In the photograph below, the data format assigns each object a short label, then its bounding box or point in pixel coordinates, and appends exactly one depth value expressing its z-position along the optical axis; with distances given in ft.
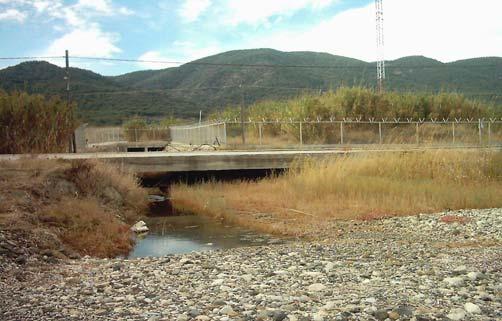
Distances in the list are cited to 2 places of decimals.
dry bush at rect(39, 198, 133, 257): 31.78
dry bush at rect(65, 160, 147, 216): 45.73
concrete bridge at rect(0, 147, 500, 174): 60.90
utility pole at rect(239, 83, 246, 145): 102.89
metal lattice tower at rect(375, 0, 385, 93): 195.62
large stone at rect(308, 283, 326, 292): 19.20
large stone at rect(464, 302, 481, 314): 16.03
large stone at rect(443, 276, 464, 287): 19.27
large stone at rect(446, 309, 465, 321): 15.43
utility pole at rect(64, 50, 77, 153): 89.33
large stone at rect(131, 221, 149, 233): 40.75
